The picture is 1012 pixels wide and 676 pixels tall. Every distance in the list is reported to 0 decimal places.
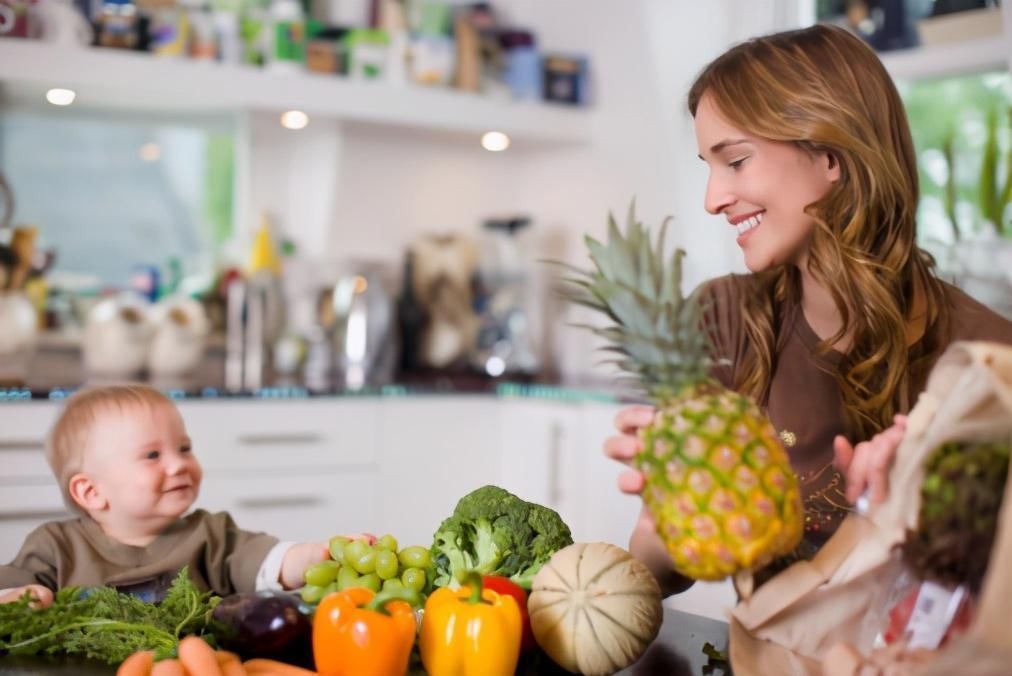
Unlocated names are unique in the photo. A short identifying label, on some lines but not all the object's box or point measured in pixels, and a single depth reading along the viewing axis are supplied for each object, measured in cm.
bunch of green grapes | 129
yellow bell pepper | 111
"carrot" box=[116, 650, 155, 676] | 108
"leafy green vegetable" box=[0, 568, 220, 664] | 117
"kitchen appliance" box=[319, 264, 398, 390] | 404
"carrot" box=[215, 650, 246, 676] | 111
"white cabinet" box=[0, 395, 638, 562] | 316
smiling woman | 143
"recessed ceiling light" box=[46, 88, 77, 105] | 364
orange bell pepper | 110
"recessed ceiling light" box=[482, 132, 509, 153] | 424
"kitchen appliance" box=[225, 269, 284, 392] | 387
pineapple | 99
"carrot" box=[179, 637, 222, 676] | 109
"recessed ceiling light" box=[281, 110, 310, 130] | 392
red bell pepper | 122
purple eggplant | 118
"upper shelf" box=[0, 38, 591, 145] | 348
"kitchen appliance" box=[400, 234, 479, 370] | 422
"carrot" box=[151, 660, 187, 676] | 107
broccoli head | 130
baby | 155
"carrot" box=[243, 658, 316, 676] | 113
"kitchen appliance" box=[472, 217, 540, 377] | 418
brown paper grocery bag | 96
